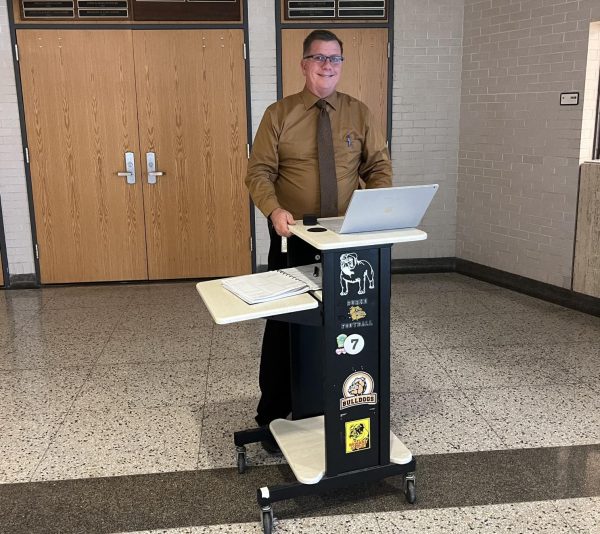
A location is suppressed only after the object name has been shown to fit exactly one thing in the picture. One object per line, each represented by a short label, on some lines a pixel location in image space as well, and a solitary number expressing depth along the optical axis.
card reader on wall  4.69
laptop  1.98
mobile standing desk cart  2.11
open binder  2.13
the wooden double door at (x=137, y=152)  5.50
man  2.61
